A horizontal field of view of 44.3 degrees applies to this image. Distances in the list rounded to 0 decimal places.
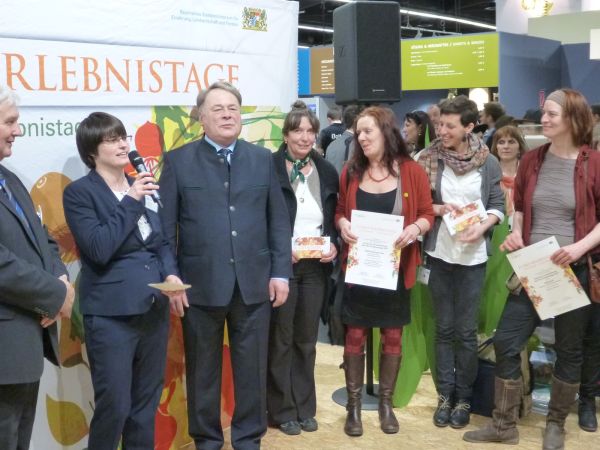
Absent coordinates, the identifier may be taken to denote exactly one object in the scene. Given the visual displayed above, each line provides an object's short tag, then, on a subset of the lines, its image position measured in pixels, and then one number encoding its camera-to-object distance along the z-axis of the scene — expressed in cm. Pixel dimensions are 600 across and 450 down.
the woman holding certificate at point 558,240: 321
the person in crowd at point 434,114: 633
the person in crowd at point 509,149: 455
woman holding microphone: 261
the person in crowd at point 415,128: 534
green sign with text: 927
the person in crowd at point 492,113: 665
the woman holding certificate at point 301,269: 349
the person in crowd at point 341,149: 525
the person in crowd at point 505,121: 550
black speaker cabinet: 427
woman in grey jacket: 358
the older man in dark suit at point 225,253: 301
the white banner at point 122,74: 271
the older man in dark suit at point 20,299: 209
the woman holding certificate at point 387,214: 353
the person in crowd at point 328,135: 752
